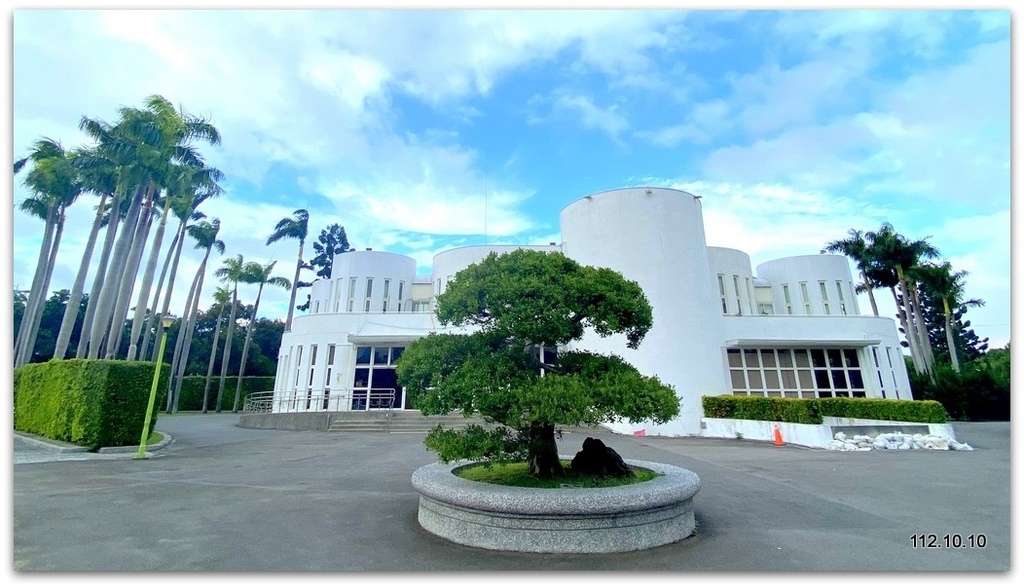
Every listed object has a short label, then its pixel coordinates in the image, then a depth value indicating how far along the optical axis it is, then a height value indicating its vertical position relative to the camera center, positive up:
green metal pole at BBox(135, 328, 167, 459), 9.27 -0.04
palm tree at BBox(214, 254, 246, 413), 29.93 +8.07
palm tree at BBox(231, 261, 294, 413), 28.77 +7.82
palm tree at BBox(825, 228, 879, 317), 24.75 +7.98
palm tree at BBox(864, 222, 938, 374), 23.20 +7.15
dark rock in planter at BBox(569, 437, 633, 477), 4.50 -0.60
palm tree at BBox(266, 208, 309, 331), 33.38 +12.15
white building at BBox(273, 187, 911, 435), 15.55 +2.27
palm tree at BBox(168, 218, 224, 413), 25.88 +6.02
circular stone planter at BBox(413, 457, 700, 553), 3.60 -0.93
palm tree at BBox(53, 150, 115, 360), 13.36 +6.21
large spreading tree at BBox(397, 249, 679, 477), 3.98 +0.35
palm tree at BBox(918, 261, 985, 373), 23.77 +6.09
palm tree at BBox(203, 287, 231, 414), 30.67 +6.74
